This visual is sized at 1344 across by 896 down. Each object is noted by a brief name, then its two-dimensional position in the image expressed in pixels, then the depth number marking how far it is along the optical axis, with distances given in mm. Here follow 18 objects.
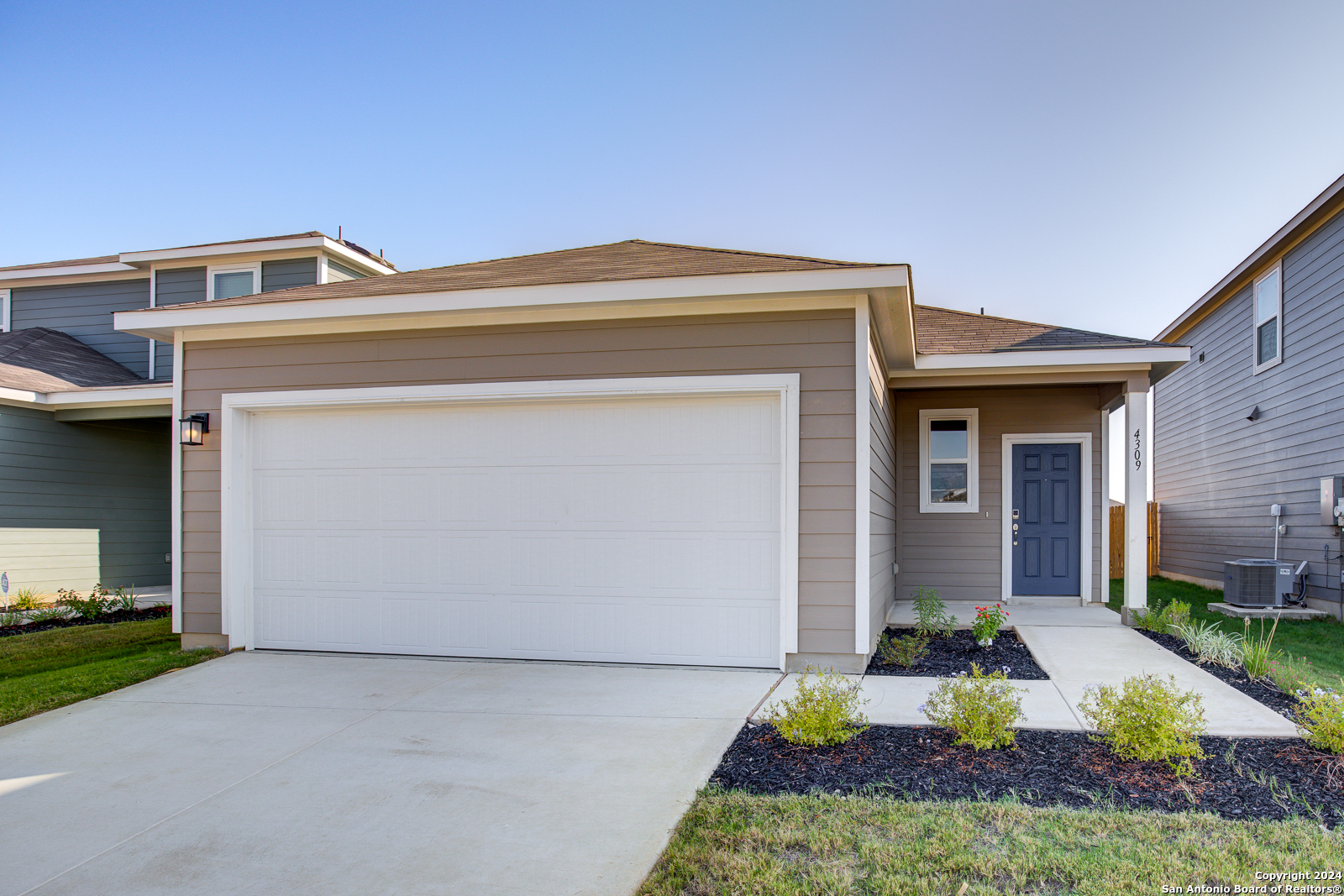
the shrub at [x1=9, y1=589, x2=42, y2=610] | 9312
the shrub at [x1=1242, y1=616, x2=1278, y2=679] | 5391
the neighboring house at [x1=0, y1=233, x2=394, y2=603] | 10117
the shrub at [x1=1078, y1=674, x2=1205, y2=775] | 3545
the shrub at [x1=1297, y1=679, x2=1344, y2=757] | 3686
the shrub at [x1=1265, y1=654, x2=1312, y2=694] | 4934
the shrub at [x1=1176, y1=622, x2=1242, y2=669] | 5910
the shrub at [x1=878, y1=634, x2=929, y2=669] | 5906
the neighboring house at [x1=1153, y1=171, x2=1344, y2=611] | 8984
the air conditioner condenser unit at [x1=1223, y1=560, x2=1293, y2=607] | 9172
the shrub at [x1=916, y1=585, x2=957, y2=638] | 7188
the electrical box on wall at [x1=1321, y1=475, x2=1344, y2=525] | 8617
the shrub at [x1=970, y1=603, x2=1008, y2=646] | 6629
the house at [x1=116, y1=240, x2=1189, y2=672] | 5586
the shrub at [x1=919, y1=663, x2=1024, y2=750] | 3830
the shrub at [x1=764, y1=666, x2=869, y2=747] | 3894
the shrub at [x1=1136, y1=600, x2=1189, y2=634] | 7223
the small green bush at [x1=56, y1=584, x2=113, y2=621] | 8742
